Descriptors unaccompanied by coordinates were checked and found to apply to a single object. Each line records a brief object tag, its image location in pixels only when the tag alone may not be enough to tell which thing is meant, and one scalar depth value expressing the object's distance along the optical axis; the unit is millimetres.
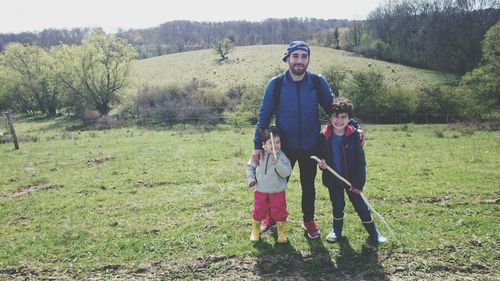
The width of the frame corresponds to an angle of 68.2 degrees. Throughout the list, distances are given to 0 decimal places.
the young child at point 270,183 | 6027
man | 5902
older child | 5824
